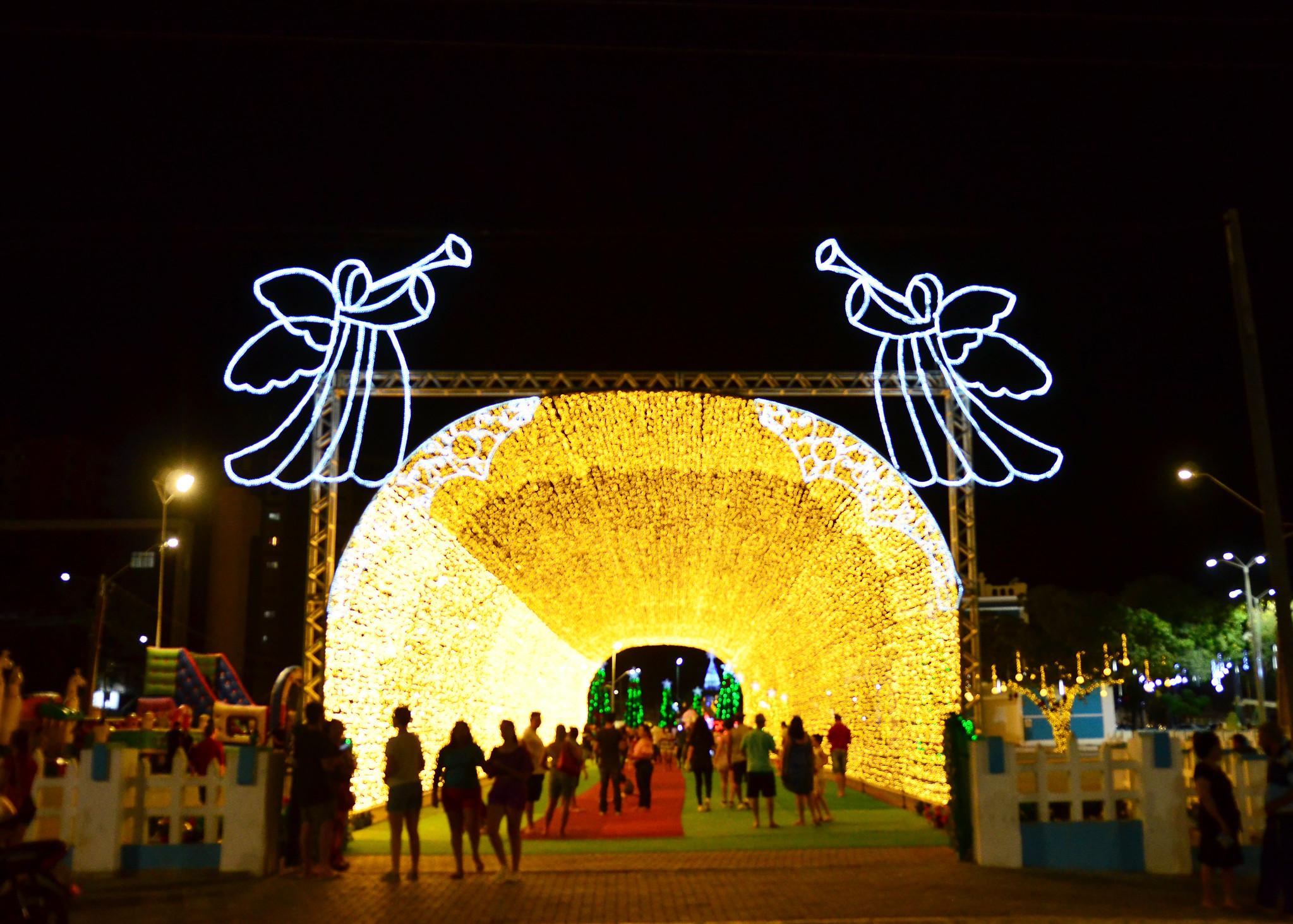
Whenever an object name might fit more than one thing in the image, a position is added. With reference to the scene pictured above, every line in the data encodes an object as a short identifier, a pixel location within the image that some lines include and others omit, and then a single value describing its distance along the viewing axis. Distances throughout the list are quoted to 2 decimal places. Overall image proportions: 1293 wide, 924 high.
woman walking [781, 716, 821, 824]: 14.34
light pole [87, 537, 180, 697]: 23.20
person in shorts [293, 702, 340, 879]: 10.38
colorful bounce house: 20.61
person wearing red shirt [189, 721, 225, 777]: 13.34
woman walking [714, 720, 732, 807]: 17.83
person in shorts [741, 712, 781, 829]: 14.55
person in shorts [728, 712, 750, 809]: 16.88
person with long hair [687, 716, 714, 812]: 17.27
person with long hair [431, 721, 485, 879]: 10.55
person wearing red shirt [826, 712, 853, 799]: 18.39
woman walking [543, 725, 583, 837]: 14.47
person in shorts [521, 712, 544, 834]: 14.05
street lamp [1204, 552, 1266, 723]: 29.39
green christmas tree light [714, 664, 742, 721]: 40.53
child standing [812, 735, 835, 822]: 14.84
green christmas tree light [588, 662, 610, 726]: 47.78
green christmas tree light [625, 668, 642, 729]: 59.08
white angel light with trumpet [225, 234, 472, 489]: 13.53
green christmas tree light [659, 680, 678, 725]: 58.66
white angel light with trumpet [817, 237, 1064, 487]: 13.88
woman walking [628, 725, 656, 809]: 17.25
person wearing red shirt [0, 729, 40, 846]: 9.63
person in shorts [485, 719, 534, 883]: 10.49
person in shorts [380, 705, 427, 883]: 10.48
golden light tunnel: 15.32
